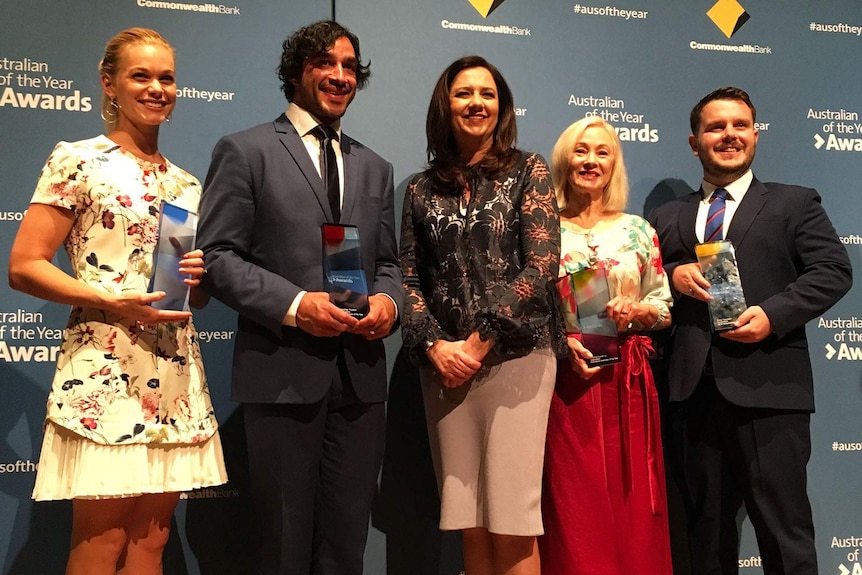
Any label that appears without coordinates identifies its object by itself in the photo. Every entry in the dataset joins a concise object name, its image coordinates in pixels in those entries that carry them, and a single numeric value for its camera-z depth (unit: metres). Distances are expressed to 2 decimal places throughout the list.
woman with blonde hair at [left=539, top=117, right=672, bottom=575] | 2.64
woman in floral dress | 2.09
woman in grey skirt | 2.38
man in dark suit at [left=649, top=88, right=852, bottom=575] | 2.77
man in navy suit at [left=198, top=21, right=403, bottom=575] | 2.22
